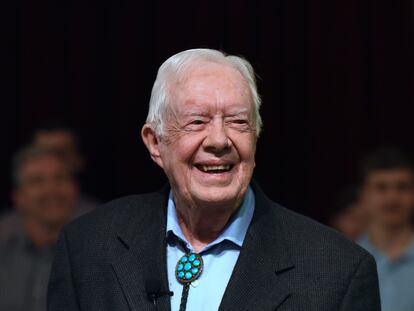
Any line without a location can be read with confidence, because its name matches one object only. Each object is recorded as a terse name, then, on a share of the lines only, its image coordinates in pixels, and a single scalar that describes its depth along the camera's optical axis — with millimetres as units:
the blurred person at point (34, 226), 9930
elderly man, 5645
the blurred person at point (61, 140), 11906
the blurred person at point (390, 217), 10039
